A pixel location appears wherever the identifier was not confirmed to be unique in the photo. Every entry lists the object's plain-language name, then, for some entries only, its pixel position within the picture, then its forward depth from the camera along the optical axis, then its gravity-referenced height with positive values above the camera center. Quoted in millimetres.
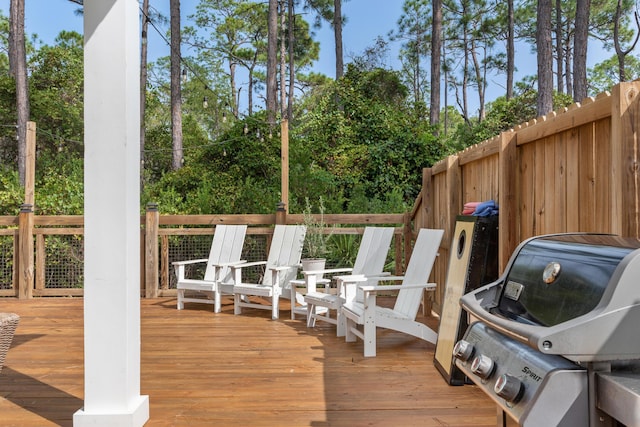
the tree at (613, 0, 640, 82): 16472 +5679
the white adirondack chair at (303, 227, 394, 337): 4613 -553
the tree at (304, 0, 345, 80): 16031 +6538
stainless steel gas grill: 1072 -262
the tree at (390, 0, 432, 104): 23891 +7957
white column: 2547 -9
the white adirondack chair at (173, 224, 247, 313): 5973 -534
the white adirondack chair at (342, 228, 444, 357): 3986 -718
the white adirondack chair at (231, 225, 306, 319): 5590 -569
